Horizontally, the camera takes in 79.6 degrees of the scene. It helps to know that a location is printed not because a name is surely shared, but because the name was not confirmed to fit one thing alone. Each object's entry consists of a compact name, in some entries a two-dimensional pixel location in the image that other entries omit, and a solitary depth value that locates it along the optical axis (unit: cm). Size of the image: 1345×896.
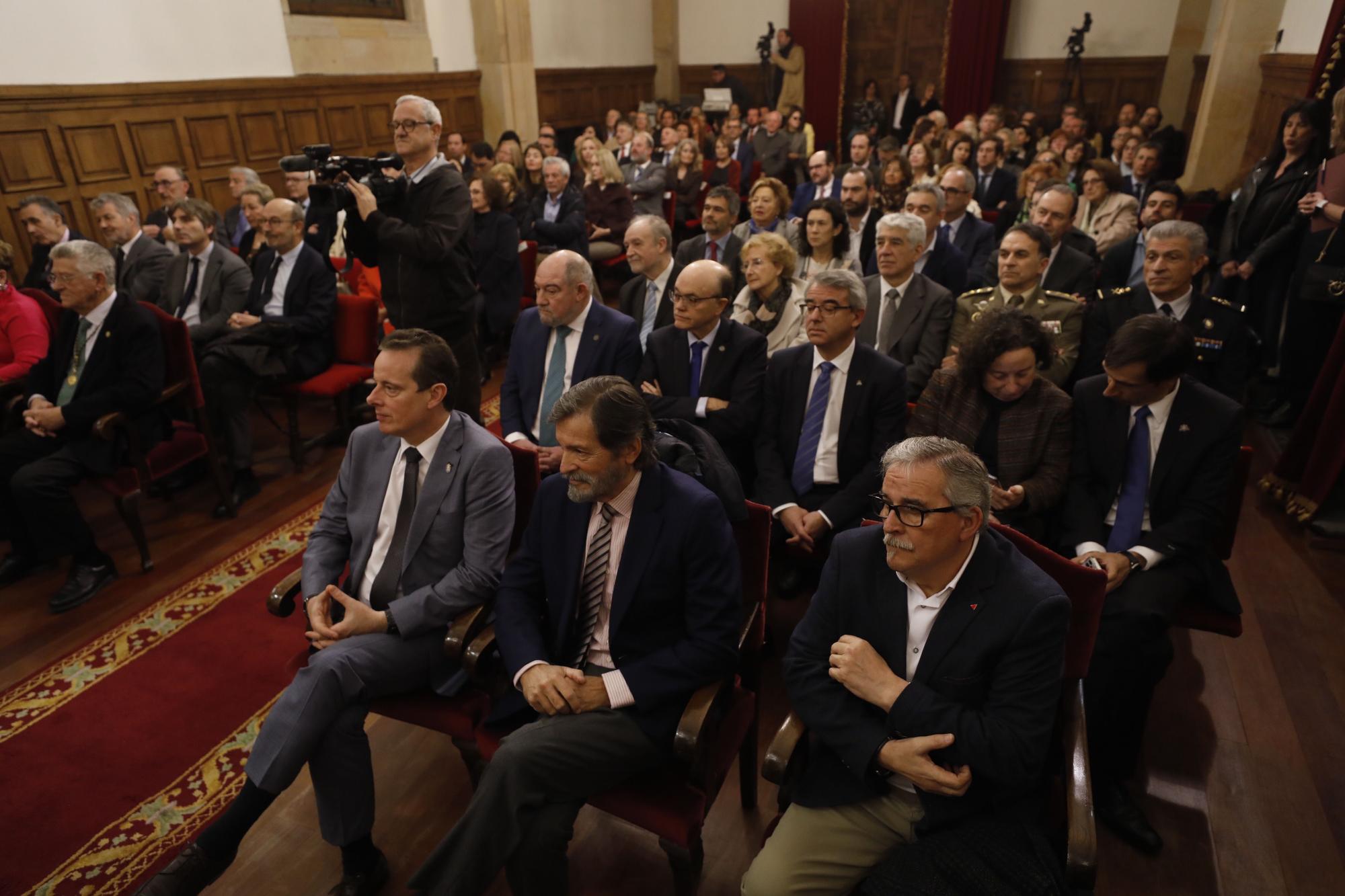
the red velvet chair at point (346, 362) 442
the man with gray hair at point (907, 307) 361
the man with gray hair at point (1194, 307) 310
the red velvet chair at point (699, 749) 182
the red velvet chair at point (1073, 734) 154
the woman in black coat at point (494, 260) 571
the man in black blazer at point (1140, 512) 229
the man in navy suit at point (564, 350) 324
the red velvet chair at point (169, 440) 348
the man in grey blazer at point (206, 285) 452
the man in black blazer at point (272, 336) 420
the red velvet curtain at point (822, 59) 1290
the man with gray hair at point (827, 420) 282
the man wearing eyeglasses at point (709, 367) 312
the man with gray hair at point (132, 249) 458
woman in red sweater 379
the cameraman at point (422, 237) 338
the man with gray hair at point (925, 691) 166
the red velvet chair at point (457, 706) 214
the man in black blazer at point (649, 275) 393
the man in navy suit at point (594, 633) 185
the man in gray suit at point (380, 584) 198
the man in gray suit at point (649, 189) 755
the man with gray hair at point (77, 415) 338
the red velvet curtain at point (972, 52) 1171
